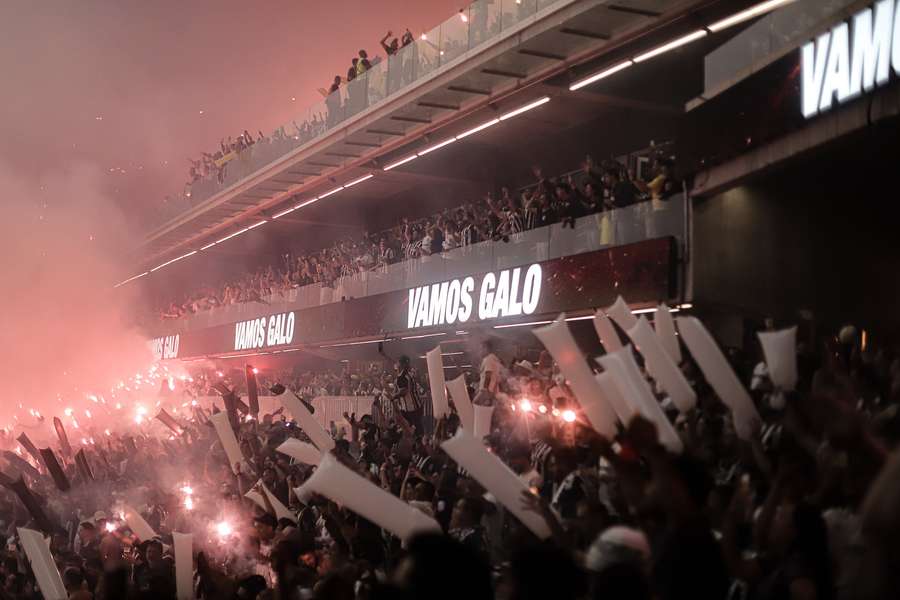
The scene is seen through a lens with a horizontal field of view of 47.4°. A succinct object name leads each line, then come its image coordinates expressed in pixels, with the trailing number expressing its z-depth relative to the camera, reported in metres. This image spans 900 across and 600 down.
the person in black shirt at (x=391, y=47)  21.90
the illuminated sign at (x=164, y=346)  35.53
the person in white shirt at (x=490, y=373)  9.71
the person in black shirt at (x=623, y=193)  14.05
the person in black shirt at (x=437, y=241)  19.30
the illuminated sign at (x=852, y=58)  8.88
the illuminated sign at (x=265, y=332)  25.88
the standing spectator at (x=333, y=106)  22.77
